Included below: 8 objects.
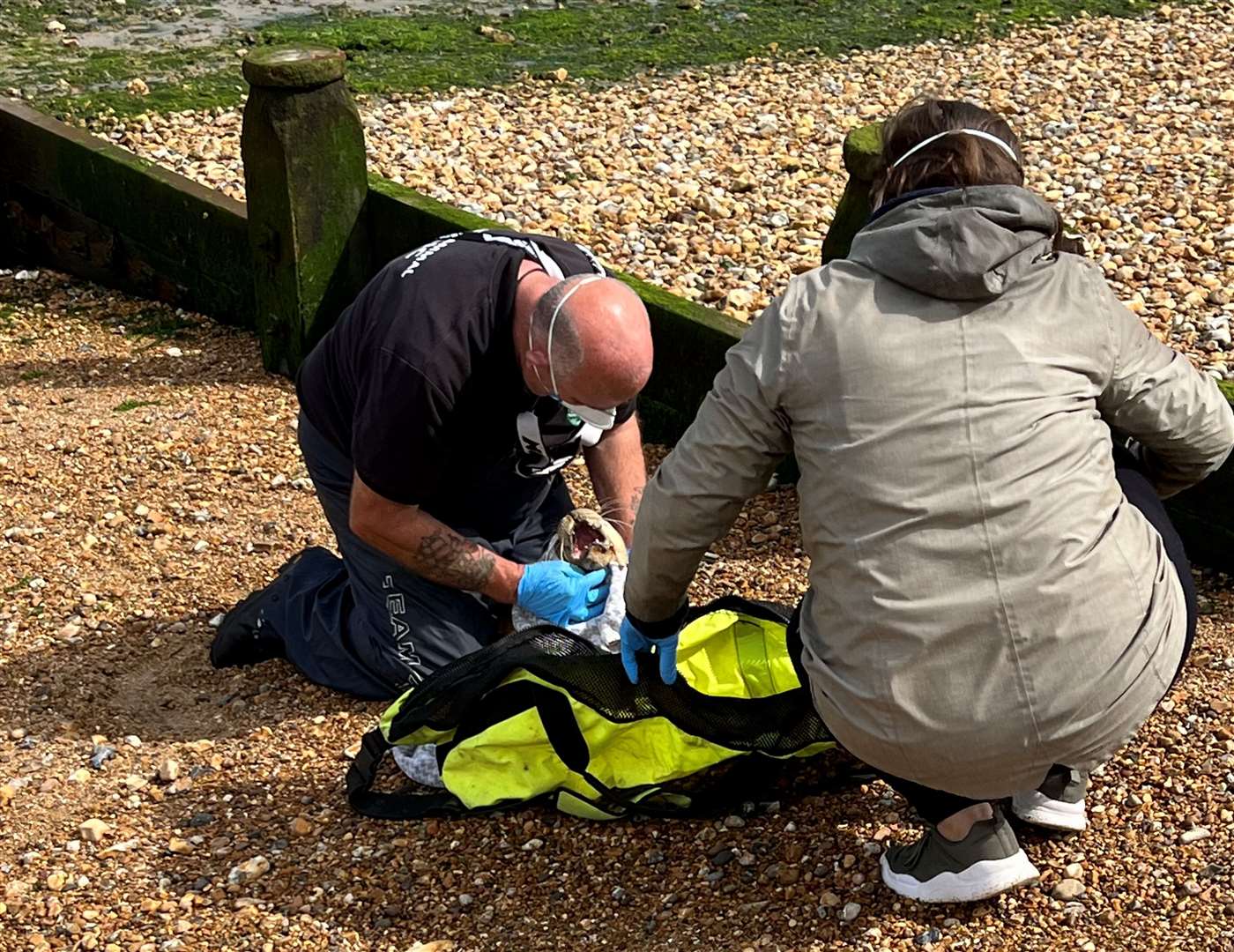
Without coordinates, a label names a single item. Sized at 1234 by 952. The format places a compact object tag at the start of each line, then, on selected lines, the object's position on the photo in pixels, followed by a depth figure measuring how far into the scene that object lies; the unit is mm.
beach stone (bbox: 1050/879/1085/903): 3080
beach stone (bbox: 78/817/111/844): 3512
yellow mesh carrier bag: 3355
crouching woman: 2602
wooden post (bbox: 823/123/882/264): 4352
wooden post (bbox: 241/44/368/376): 5258
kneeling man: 3451
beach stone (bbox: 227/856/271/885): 3377
